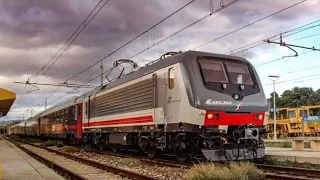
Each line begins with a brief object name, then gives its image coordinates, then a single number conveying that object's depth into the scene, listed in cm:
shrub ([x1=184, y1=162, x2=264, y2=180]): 977
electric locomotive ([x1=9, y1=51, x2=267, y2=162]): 1278
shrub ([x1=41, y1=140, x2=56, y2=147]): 3558
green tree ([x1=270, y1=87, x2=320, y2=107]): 8256
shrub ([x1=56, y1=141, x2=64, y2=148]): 3249
